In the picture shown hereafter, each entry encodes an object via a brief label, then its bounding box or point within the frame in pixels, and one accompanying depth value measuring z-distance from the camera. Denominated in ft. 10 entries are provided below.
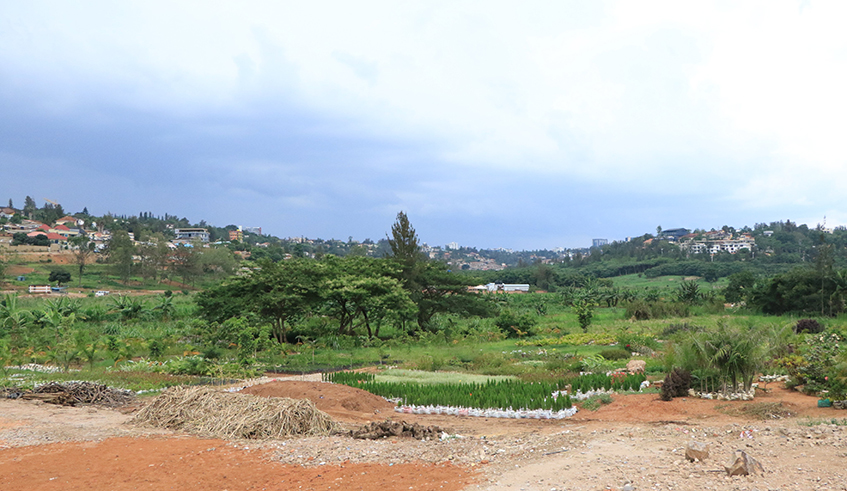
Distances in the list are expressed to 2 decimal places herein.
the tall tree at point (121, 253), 215.92
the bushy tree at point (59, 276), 204.64
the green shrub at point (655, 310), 106.01
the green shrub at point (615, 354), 54.43
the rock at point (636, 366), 43.13
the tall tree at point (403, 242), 95.81
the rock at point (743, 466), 17.57
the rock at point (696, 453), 19.07
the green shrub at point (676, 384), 31.71
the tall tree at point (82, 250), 216.95
